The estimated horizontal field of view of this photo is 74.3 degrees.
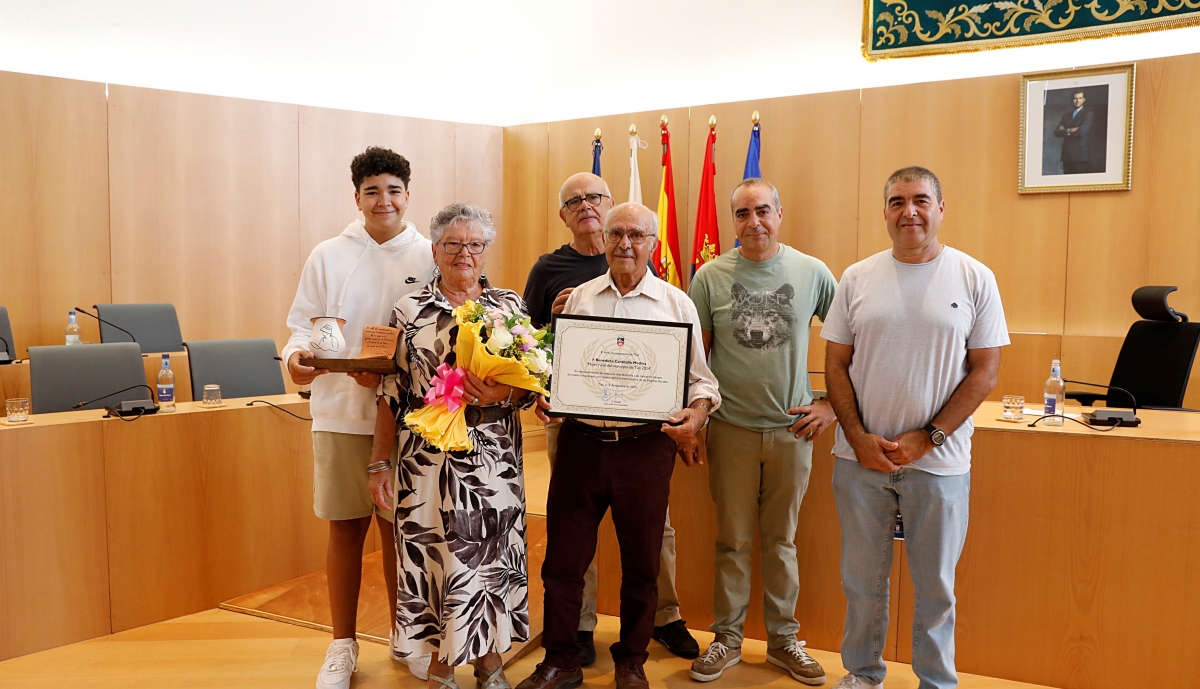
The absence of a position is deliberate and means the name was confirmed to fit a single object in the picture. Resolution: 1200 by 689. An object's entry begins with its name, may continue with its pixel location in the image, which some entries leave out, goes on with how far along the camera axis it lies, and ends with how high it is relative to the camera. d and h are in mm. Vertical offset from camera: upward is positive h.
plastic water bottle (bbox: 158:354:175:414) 3243 -337
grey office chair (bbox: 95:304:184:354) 5066 -104
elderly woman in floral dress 2217 -513
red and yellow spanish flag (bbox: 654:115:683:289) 5965 +623
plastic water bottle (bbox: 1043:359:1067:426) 2658 -271
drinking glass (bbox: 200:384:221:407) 3364 -369
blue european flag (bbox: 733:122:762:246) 5715 +1157
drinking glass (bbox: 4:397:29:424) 2861 -373
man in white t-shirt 2191 -230
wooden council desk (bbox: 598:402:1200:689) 2385 -757
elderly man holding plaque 2271 -326
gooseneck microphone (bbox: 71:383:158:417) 3045 -386
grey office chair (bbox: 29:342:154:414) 3465 -302
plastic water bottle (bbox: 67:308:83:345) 5125 -150
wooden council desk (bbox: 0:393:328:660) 2775 -804
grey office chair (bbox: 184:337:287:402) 4035 -300
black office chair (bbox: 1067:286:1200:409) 3992 -186
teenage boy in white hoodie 2463 -1
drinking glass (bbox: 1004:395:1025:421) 2742 -314
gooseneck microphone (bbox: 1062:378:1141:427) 2559 -324
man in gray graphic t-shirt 2514 -316
